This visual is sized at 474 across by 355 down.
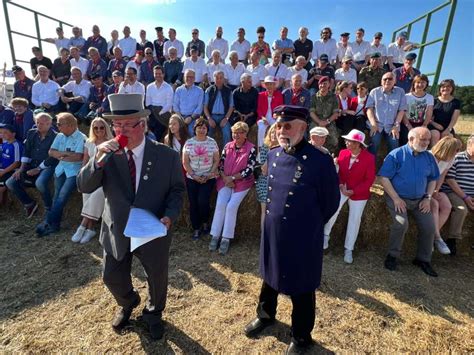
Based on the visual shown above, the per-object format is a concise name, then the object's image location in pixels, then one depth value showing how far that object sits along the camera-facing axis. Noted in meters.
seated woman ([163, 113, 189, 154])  5.80
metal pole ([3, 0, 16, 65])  10.20
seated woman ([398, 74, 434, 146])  6.27
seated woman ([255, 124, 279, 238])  4.34
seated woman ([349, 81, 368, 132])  6.59
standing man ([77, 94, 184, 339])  2.45
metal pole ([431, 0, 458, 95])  7.66
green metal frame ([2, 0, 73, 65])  10.23
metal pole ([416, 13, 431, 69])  9.10
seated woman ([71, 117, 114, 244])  4.85
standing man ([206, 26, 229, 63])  10.37
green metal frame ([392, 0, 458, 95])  7.75
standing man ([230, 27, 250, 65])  10.13
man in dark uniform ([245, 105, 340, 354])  2.56
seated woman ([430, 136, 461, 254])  4.74
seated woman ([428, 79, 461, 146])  6.29
